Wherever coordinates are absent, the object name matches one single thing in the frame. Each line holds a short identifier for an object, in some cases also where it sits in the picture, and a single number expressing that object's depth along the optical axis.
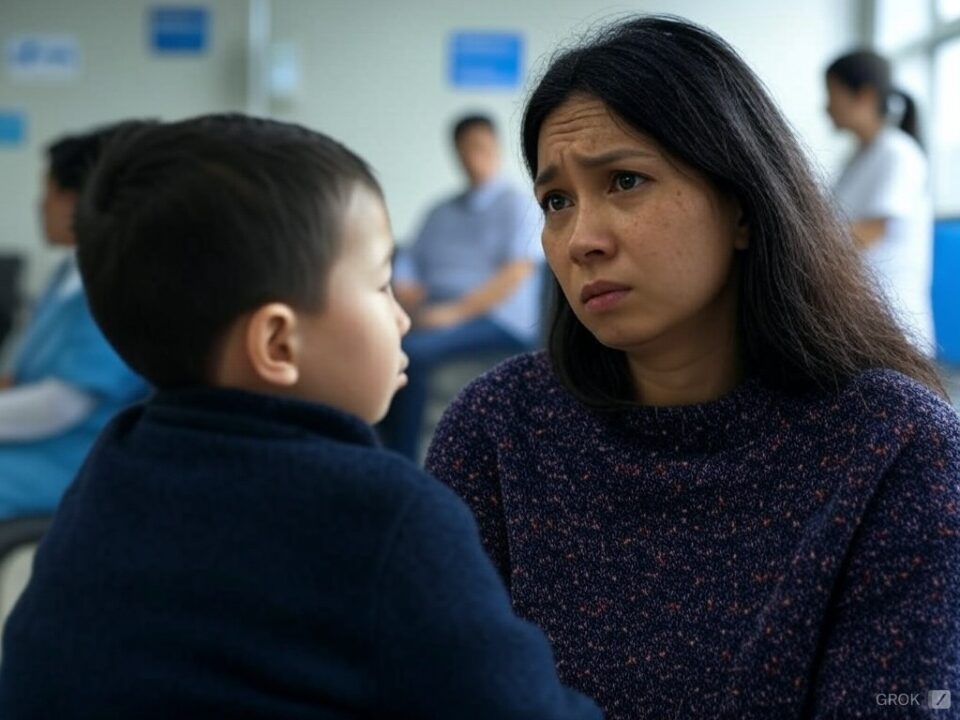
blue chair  4.15
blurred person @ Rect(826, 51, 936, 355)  3.28
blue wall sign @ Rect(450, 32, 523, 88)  5.80
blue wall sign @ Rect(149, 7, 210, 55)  5.79
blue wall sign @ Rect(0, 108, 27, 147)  5.82
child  0.65
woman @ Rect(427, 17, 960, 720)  0.95
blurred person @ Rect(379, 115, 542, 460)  4.26
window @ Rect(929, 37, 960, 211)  5.17
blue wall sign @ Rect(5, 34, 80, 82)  5.80
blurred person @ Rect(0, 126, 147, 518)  2.06
